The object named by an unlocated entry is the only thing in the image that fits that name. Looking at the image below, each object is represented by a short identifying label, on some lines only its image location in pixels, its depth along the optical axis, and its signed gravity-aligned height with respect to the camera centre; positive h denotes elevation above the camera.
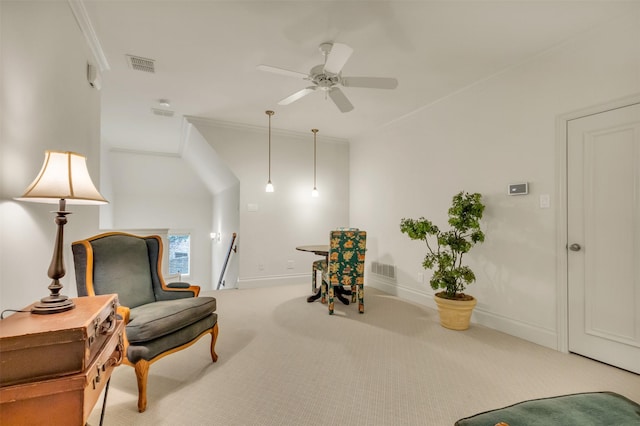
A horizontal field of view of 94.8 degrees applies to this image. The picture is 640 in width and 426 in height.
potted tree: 3.00 -0.46
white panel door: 2.21 -0.15
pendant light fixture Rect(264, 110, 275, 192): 4.64 +0.46
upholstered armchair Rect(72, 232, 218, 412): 1.80 -0.64
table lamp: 1.21 +0.10
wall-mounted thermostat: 2.84 +0.28
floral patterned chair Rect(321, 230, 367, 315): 3.50 -0.54
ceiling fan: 2.20 +1.19
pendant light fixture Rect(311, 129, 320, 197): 5.33 +1.00
